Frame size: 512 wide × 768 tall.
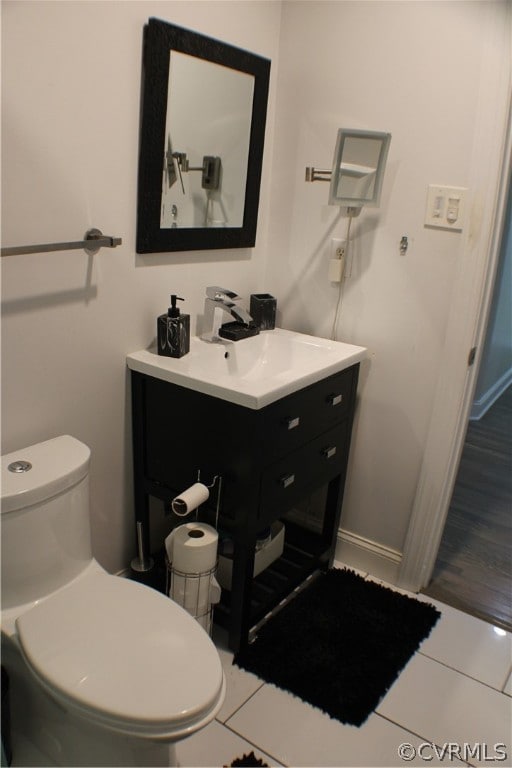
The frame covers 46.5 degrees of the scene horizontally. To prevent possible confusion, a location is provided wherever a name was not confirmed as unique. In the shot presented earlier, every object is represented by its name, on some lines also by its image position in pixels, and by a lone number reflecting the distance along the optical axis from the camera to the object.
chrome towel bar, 1.32
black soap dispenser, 1.71
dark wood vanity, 1.60
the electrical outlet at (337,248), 1.98
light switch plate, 1.74
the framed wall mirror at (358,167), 1.74
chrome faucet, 1.84
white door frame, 1.65
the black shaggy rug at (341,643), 1.66
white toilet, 1.16
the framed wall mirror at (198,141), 1.61
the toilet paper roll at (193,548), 1.65
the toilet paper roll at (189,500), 1.55
